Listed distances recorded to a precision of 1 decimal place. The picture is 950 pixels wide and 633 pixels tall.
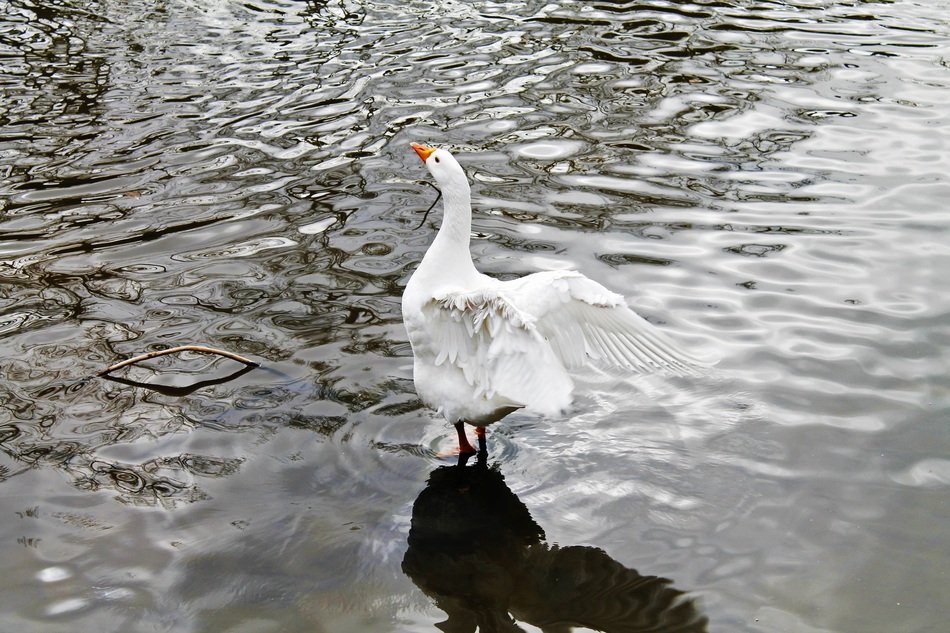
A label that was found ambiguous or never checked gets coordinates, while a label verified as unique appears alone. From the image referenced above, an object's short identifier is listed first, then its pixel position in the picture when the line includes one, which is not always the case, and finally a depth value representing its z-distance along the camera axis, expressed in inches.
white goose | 192.2
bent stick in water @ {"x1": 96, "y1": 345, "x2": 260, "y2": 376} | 234.4
